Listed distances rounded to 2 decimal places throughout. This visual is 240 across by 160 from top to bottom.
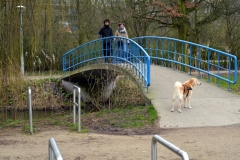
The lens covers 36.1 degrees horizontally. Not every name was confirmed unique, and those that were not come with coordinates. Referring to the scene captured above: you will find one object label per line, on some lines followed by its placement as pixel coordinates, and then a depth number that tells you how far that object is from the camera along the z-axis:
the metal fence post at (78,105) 7.84
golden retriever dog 8.59
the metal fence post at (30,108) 7.90
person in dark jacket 14.28
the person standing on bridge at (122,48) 13.33
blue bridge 8.49
